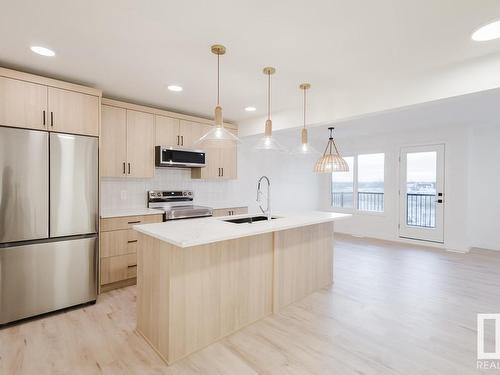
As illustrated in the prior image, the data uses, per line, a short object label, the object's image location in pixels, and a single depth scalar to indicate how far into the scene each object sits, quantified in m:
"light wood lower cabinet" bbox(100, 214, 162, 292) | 3.19
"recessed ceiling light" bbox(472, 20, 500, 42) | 1.95
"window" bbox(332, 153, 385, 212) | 6.51
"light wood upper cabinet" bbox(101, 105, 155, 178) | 3.47
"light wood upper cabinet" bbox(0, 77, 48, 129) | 2.49
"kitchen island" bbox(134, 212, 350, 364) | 2.01
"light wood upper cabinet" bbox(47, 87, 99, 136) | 2.74
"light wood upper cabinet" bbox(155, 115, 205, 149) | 3.98
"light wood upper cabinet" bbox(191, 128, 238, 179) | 4.53
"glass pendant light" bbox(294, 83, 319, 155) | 3.15
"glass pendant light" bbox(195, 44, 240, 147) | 2.41
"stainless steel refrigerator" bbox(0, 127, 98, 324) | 2.48
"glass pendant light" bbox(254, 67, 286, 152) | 2.77
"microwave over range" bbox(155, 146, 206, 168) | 3.86
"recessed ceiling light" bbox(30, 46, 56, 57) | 2.34
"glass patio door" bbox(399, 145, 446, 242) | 5.54
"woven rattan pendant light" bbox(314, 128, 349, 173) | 4.43
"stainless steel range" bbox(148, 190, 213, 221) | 3.77
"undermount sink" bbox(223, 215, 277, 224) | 2.99
